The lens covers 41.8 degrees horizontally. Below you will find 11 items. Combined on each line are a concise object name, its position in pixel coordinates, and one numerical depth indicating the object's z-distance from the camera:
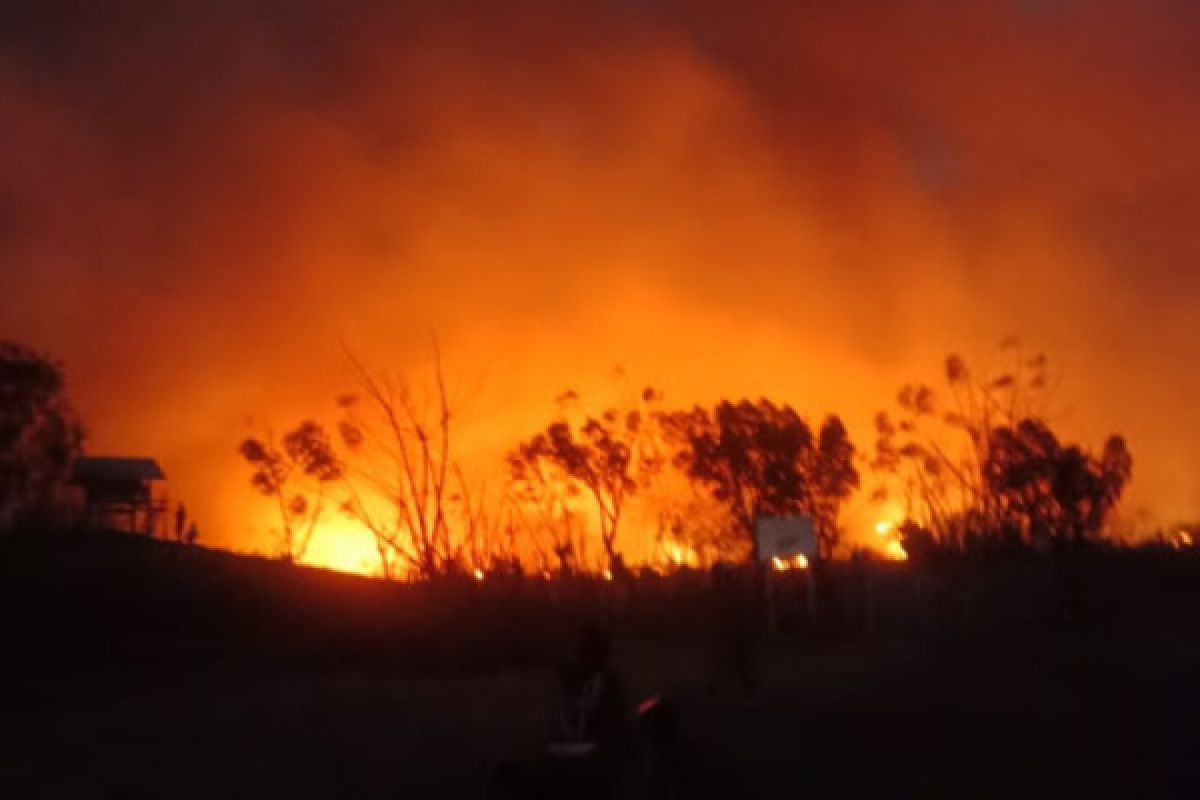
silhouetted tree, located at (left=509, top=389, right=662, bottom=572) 45.38
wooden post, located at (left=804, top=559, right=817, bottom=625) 31.64
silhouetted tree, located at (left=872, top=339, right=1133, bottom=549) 42.62
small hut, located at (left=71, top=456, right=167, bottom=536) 46.22
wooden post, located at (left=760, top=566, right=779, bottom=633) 31.41
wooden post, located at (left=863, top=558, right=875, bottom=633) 32.06
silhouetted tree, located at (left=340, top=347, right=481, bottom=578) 37.59
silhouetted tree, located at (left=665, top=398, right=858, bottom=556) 48.53
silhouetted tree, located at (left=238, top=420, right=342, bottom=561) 42.50
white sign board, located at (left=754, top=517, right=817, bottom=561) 30.34
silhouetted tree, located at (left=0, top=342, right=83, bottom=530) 47.66
